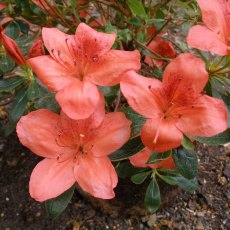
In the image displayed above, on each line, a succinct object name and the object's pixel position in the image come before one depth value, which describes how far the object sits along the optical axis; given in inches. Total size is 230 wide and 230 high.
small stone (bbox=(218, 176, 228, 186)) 13.4
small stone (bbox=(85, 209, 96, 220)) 12.4
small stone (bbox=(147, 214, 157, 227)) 12.2
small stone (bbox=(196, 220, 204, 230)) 12.3
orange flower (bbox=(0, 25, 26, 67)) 6.7
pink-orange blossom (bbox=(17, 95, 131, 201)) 7.0
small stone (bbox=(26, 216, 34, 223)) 12.4
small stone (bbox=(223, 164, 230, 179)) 13.6
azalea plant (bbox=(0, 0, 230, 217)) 6.3
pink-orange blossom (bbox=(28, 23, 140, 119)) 6.3
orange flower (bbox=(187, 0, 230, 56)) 6.3
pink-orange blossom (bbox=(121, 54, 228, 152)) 6.2
